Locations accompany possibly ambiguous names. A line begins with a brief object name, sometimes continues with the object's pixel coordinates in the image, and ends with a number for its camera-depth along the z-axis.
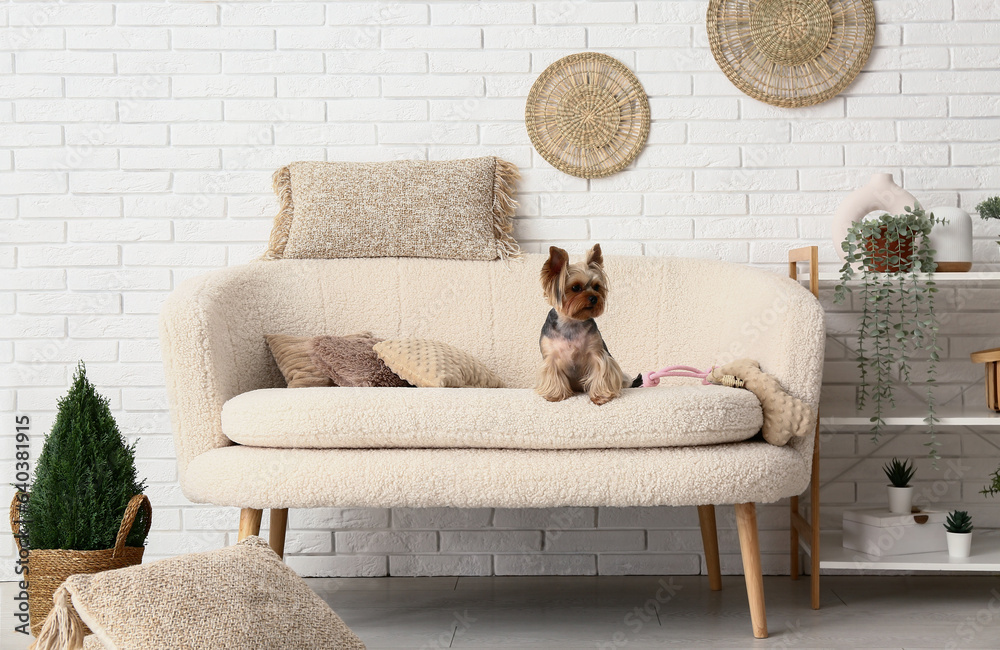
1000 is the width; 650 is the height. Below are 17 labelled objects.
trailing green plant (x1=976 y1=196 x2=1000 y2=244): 2.34
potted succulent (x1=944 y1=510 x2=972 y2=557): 2.09
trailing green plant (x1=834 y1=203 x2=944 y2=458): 2.09
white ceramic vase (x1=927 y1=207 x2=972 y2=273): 2.21
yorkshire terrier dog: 1.72
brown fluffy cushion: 2.05
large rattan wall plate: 2.57
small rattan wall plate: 2.59
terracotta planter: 2.12
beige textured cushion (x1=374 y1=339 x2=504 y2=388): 1.99
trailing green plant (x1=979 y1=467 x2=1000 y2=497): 2.27
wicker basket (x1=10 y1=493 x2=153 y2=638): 1.83
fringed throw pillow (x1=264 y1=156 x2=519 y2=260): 2.45
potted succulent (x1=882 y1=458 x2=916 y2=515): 2.21
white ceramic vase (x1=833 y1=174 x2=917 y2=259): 2.31
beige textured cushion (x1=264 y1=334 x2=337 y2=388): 2.05
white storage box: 2.15
